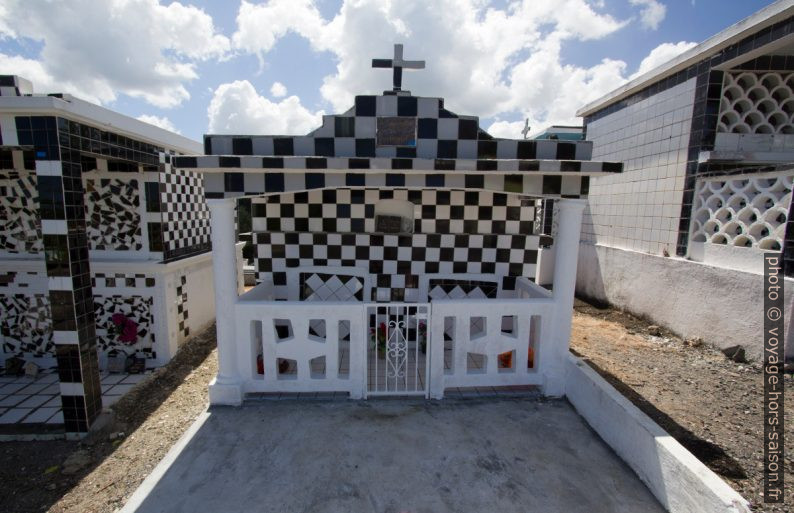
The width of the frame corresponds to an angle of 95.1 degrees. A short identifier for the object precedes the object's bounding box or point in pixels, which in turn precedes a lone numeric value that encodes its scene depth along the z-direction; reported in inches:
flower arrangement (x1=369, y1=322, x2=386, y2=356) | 195.8
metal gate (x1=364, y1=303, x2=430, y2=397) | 155.2
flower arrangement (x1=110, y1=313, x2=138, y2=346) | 208.1
